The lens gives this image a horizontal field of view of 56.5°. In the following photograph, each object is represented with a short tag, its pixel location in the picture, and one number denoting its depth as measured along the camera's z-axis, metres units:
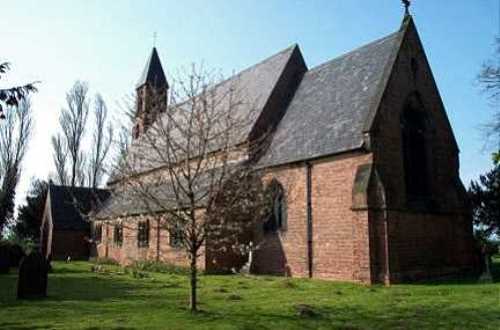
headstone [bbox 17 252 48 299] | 14.42
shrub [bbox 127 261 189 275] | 24.81
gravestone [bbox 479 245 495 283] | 18.56
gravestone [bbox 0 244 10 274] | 24.56
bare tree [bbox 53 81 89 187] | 56.19
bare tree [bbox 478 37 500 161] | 23.56
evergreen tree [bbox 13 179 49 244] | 48.75
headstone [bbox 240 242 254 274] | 23.05
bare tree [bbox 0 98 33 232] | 45.03
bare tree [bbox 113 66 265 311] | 12.28
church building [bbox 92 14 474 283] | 18.59
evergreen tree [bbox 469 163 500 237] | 32.06
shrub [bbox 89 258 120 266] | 34.34
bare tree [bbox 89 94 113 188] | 57.20
